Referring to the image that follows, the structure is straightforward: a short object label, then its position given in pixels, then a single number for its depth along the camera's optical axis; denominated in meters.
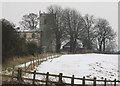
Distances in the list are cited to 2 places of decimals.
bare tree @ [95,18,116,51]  105.54
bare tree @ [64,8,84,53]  96.38
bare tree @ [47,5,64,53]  93.12
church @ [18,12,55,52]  96.19
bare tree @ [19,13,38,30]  108.00
